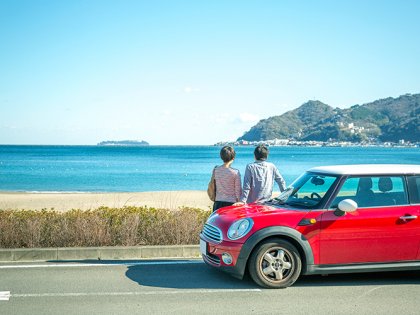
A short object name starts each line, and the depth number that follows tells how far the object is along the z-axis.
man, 8.32
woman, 8.45
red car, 6.77
